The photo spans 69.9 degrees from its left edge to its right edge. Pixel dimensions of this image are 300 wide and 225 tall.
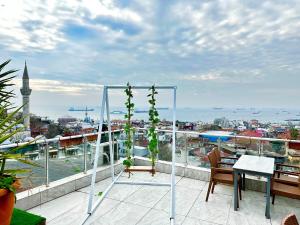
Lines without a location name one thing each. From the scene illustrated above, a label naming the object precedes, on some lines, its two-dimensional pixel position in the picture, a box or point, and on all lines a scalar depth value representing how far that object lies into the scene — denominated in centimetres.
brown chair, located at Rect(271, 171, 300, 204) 307
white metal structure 294
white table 312
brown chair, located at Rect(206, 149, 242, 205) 354
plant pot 149
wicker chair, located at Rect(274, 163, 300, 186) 339
